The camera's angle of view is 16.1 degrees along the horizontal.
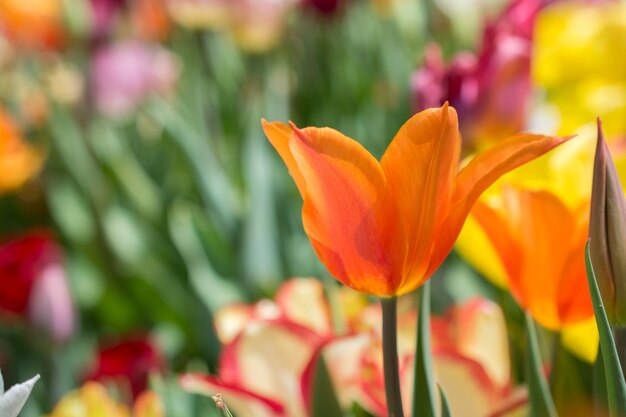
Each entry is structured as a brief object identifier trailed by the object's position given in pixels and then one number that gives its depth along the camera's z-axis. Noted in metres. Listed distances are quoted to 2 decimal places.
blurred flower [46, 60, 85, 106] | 2.41
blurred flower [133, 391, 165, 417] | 0.84
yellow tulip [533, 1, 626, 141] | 1.11
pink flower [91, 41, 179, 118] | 2.24
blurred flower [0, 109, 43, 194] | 1.79
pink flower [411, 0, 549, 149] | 0.93
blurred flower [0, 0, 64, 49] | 2.70
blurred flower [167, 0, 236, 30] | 2.46
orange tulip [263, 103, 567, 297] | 0.69
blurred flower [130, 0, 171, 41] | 2.81
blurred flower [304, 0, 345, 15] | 2.47
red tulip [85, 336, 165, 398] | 1.02
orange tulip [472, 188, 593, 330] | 0.74
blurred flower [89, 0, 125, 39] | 2.12
